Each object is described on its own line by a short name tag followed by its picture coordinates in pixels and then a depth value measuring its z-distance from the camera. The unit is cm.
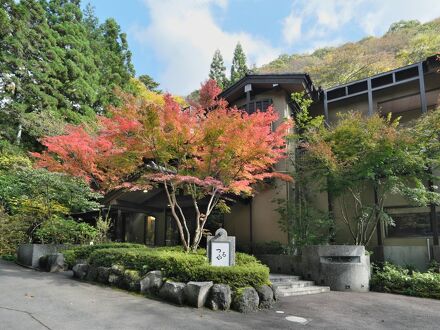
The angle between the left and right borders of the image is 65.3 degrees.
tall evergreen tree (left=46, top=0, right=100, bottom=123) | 2305
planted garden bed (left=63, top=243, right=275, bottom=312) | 689
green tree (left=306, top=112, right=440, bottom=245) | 1082
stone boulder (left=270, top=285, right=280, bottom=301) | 755
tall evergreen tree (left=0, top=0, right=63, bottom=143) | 2036
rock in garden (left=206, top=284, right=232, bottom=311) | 677
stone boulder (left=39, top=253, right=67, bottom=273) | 1076
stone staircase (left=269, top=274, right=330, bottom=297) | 919
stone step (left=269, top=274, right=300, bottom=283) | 1021
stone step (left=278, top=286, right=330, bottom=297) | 900
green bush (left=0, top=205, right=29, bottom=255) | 1380
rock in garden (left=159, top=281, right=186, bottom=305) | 701
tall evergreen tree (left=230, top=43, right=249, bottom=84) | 3934
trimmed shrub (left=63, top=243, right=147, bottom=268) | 1112
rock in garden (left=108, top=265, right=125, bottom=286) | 859
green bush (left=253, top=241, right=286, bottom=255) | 1294
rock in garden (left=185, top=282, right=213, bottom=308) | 680
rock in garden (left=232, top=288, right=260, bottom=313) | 677
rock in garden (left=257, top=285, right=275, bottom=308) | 714
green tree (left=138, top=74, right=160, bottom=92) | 3662
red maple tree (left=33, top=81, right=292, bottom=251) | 912
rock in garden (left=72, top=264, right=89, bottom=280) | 956
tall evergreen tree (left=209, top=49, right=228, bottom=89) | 4081
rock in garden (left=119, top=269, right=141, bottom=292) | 809
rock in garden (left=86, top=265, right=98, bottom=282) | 929
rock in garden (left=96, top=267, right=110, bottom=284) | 898
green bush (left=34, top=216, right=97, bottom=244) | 1223
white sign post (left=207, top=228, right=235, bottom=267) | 795
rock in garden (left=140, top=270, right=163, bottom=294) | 769
